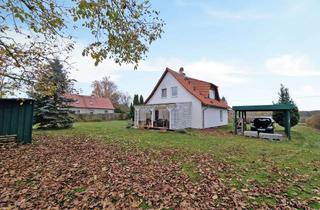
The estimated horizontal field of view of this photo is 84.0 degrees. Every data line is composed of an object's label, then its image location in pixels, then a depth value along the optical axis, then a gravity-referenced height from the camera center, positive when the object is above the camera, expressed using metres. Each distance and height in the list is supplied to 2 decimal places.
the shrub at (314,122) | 19.96 -0.66
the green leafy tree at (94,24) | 3.64 +2.12
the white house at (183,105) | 17.80 +1.07
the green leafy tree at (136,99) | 30.06 +2.55
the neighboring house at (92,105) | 39.91 +2.07
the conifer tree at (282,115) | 17.80 +0.09
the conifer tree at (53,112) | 15.47 +0.09
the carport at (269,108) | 12.35 +0.54
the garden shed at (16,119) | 7.84 -0.29
